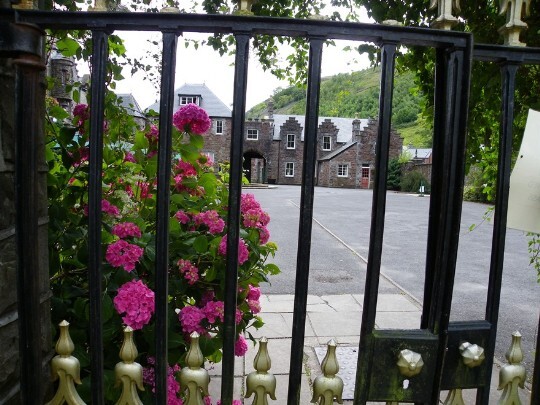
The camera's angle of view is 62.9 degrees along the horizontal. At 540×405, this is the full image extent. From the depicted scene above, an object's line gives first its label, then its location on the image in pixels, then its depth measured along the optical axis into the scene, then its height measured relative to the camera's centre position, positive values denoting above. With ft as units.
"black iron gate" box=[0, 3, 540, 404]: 3.05 -0.16
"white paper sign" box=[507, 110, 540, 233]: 3.43 -0.07
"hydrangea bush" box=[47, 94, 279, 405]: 5.39 -1.16
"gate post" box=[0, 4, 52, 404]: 2.97 -0.41
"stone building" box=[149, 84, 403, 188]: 148.56 +4.47
